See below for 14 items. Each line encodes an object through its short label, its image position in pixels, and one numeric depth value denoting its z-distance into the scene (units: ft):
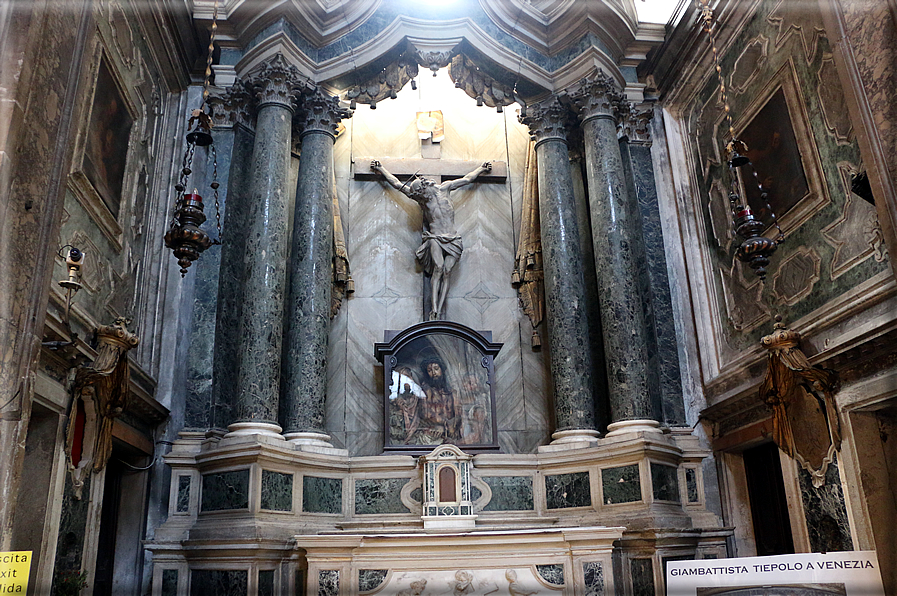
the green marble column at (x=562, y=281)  27.04
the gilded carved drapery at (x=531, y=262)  30.96
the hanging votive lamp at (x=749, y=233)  19.65
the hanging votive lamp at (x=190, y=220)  20.52
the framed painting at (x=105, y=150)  21.31
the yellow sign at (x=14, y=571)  12.66
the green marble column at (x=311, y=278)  25.91
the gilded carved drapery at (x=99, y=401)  19.22
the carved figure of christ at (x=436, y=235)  30.58
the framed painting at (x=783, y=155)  22.77
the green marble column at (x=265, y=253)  24.97
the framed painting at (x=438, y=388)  26.91
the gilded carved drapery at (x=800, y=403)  20.80
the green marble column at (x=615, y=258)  26.32
